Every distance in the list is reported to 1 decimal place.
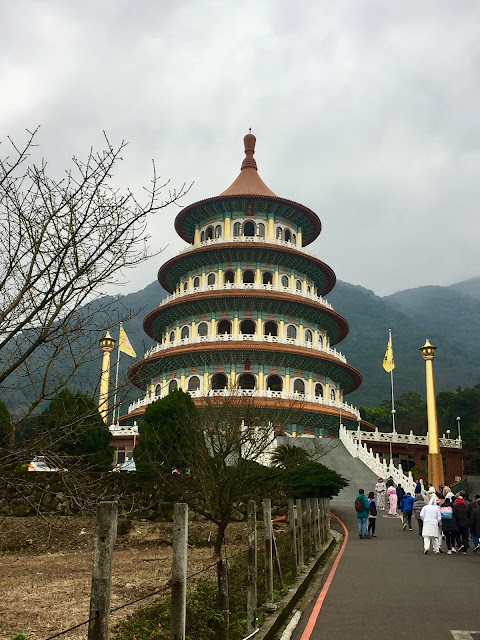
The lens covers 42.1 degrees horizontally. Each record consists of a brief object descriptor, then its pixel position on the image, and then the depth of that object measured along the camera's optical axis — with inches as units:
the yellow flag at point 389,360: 1773.9
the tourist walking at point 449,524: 647.1
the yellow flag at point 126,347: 1502.1
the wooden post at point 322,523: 646.7
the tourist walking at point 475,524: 635.5
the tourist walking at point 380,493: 1055.6
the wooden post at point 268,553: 345.4
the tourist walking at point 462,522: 649.0
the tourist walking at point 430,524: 626.8
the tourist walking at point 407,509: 849.5
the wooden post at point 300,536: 458.9
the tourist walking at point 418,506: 788.3
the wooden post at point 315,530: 572.1
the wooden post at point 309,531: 528.8
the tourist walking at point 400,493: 1063.0
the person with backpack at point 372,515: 746.2
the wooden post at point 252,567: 301.0
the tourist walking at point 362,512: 719.1
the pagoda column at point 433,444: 1547.7
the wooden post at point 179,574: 217.1
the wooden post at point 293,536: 434.3
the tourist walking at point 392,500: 1011.3
